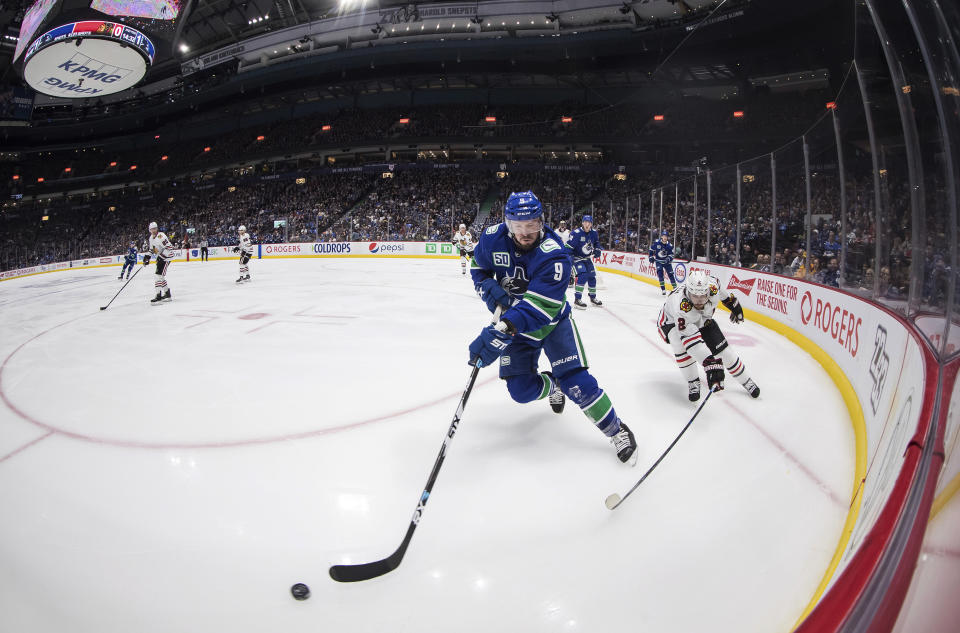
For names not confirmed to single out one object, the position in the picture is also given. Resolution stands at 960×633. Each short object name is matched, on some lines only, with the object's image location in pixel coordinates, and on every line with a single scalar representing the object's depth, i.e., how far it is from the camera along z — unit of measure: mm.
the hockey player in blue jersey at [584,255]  7754
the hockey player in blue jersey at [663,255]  9914
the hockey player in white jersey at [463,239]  12945
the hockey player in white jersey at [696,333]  3812
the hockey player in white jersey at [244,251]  12383
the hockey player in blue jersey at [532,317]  2641
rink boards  1681
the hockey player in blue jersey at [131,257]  14750
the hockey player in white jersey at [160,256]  9047
